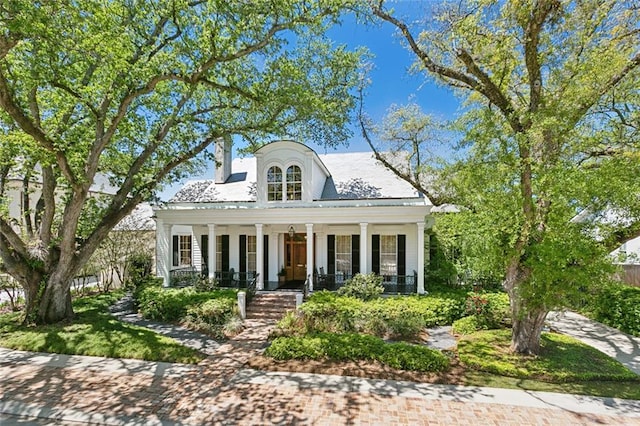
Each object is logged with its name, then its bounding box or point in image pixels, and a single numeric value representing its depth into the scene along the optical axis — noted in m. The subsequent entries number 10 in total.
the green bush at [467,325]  9.80
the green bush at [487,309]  10.19
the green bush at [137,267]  17.02
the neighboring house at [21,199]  12.10
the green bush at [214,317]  9.82
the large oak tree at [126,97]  7.59
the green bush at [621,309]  9.94
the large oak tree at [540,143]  6.48
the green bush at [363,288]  12.19
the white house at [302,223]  13.40
